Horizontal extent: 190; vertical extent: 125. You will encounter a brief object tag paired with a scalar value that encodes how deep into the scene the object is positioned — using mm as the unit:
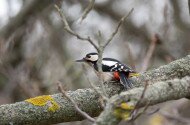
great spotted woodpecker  7370
